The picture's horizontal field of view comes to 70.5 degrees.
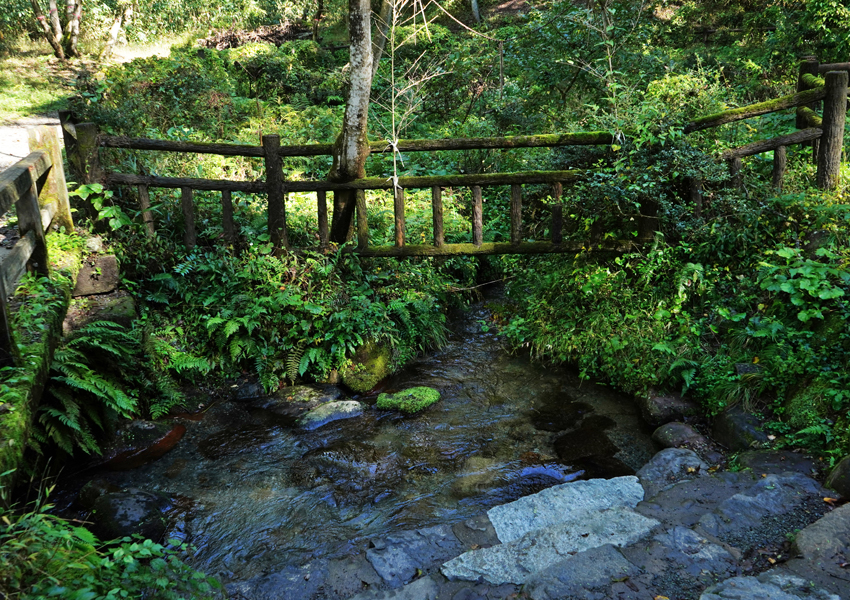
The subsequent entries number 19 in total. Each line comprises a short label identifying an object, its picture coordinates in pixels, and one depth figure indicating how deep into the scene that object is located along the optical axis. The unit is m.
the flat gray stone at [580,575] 3.40
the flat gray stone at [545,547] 3.85
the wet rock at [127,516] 4.58
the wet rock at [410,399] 6.63
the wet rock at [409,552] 4.14
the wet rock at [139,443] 5.69
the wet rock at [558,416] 6.27
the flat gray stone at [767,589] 3.09
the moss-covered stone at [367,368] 7.15
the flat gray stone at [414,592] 3.73
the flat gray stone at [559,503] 4.55
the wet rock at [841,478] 4.02
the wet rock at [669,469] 4.92
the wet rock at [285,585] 4.07
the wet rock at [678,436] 5.46
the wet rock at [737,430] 5.07
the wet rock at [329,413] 6.39
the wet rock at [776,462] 4.47
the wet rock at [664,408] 5.91
